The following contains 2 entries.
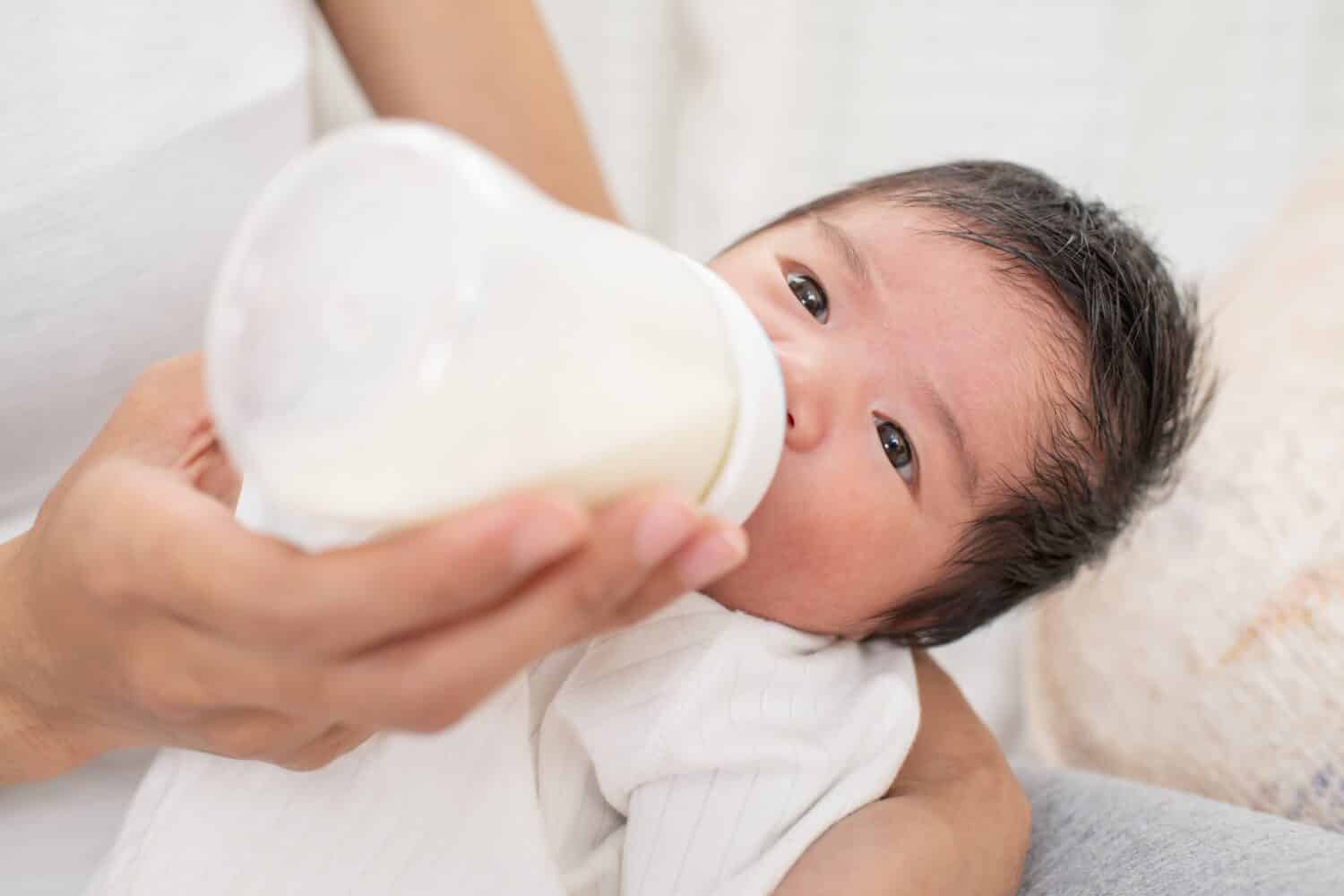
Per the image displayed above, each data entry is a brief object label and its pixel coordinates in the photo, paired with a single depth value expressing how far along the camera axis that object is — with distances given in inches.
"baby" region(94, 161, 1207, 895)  16.7
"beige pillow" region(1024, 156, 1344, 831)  19.0
